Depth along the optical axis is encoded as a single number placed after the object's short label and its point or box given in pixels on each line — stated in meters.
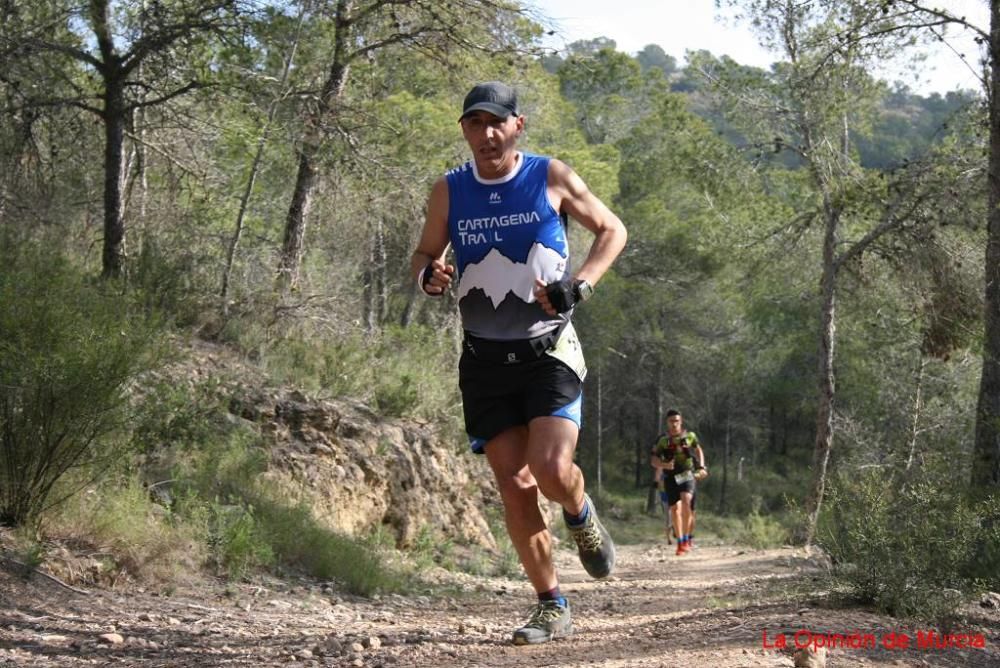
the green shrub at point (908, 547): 5.34
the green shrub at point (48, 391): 5.64
